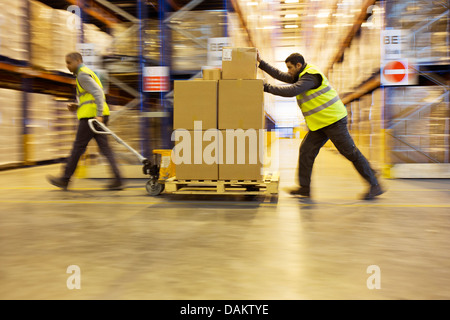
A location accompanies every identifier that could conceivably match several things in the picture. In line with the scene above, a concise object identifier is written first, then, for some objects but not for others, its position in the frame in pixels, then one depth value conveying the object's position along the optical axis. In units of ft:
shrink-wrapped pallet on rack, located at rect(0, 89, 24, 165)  26.86
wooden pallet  15.65
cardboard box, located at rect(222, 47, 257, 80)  15.40
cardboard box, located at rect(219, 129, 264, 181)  15.46
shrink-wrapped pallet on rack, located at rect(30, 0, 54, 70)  29.27
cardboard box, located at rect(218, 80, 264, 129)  15.31
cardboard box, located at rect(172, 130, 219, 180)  15.69
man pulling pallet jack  17.29
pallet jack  16.99
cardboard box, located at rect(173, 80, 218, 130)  15.64
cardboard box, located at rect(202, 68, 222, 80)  15.75
